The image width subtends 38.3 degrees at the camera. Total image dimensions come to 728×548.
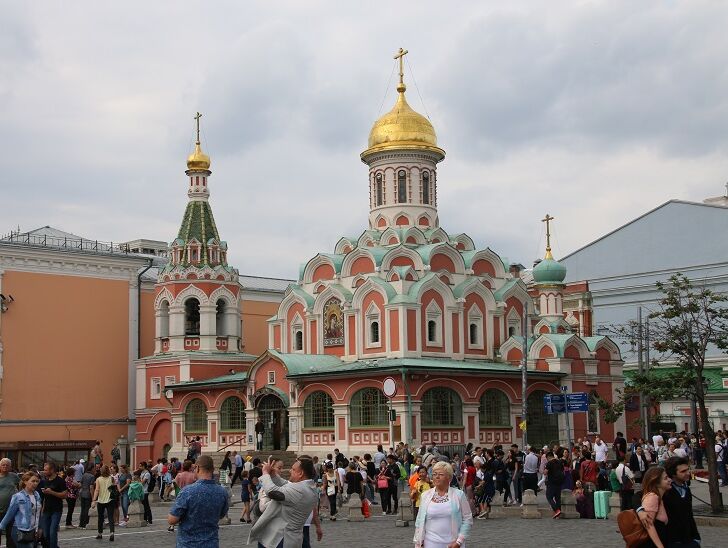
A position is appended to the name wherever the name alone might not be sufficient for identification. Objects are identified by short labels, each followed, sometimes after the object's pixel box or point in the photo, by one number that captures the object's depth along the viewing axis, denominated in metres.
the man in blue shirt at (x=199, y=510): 9.39
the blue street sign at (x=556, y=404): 29.59
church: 38.34
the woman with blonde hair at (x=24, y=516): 12.64
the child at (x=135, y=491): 22.64
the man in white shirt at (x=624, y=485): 20.06
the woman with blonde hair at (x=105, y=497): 19.47
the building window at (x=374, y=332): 41.62
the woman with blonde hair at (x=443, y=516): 8.98
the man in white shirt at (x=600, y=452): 26.56
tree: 22.00
